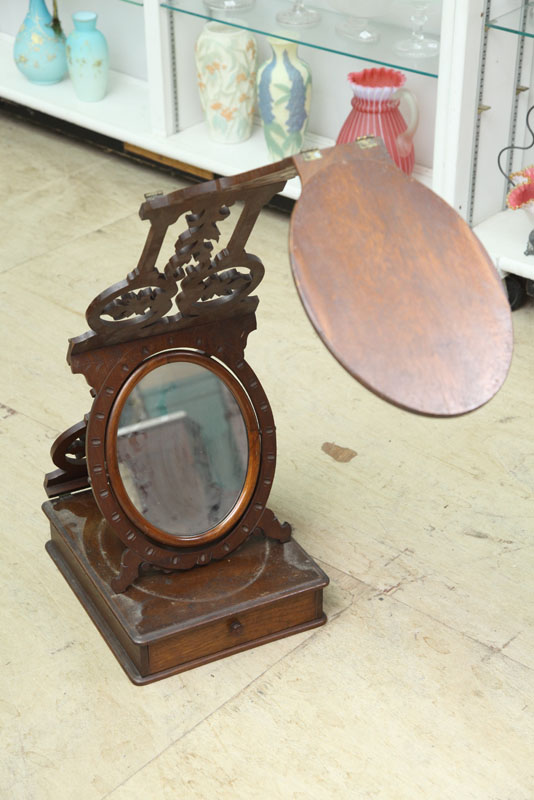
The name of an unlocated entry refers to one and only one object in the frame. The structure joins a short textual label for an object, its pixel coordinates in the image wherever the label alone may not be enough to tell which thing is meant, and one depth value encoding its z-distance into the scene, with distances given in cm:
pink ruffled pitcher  259
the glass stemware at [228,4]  289
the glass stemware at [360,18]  265
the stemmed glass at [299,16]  275
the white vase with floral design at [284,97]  277
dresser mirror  140
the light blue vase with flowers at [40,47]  333
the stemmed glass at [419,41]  256
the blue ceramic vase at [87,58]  320
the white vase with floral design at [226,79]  285
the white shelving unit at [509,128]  238
